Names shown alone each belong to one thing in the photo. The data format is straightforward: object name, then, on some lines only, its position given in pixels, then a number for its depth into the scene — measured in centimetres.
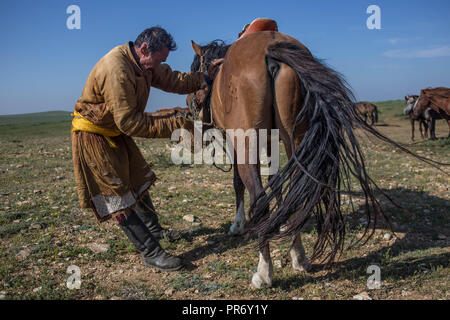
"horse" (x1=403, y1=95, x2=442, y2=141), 1216
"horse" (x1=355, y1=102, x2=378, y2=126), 1993
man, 271
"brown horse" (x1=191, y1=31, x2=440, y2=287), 235
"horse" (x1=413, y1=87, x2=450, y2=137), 1052
